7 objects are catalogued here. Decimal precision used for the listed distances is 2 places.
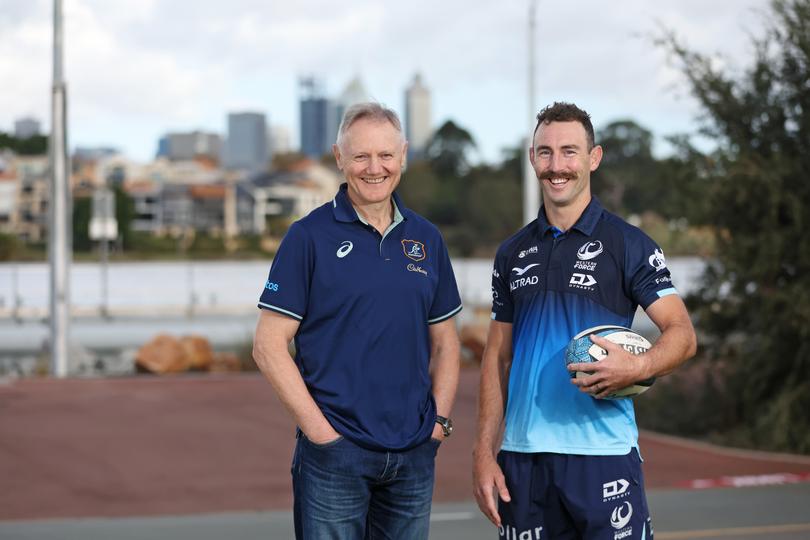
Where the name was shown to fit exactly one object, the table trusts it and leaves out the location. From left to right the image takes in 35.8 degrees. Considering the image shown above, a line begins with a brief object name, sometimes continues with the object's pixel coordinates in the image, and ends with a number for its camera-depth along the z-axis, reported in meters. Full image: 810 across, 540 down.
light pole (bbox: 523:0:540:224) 23.70
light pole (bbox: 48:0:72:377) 21.11
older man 4.33
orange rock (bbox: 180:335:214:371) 22.66
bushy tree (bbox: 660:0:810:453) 13.50
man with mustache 4.25
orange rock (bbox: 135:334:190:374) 22.25
